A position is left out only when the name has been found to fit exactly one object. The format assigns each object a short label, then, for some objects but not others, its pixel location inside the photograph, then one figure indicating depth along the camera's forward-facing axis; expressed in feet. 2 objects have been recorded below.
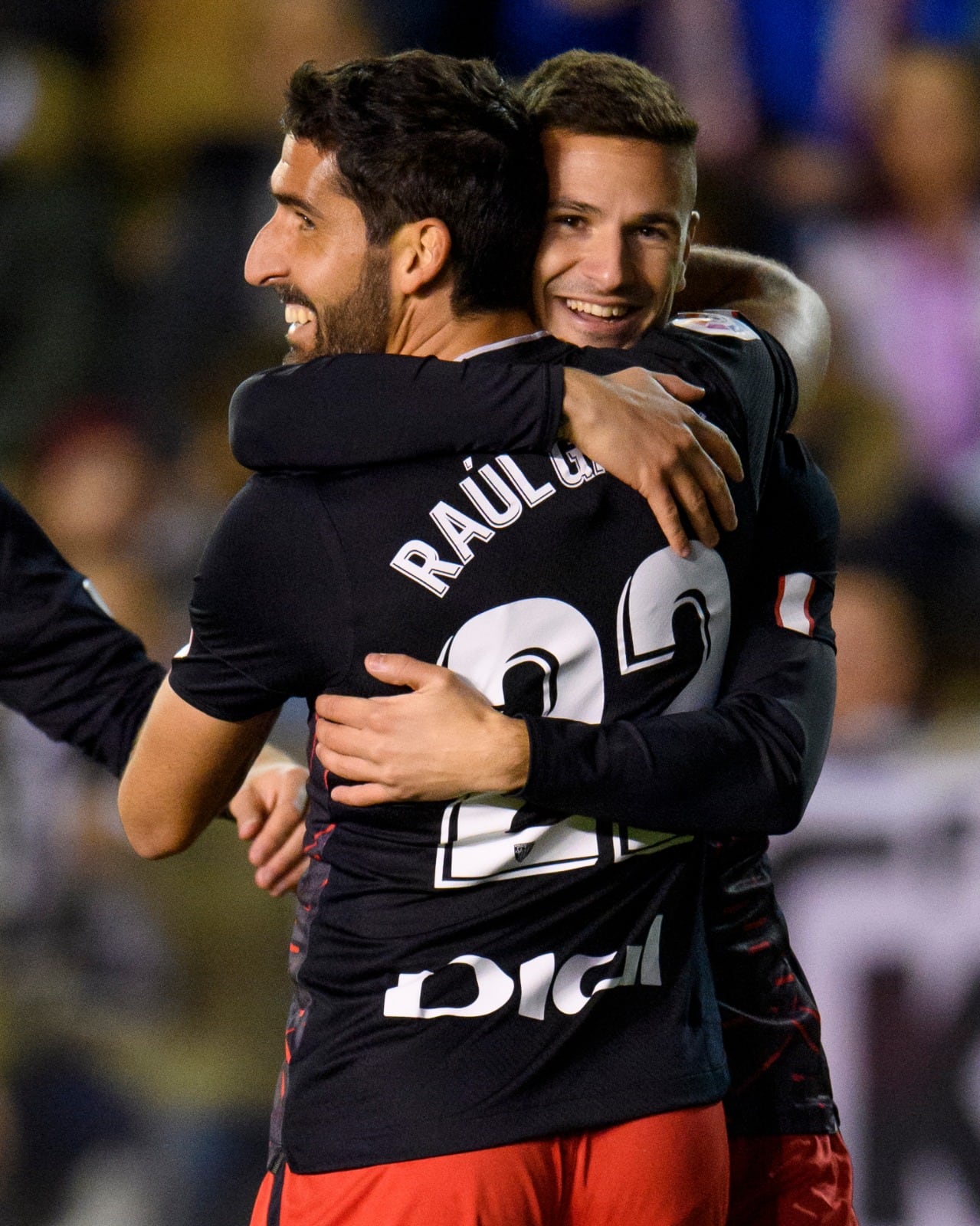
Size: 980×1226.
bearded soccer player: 35.17
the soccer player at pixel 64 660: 36.74
